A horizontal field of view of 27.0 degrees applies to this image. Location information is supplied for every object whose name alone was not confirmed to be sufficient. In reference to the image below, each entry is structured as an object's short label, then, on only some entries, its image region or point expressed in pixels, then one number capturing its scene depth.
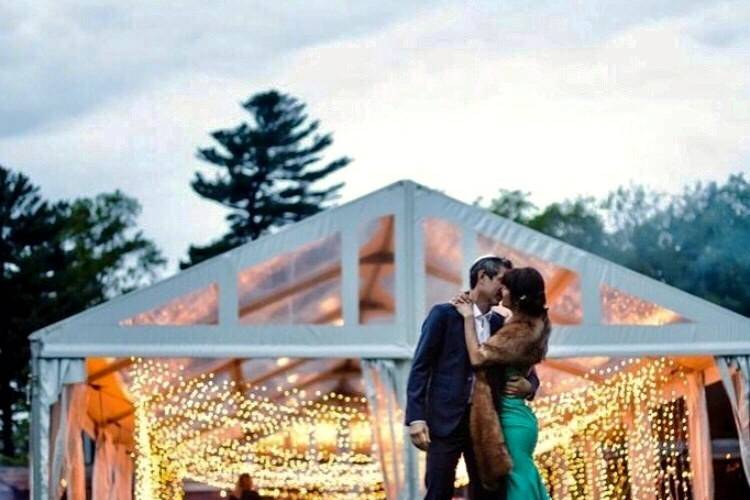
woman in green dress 4.30
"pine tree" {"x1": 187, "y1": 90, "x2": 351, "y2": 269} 34.03
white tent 9.19
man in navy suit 4.39
